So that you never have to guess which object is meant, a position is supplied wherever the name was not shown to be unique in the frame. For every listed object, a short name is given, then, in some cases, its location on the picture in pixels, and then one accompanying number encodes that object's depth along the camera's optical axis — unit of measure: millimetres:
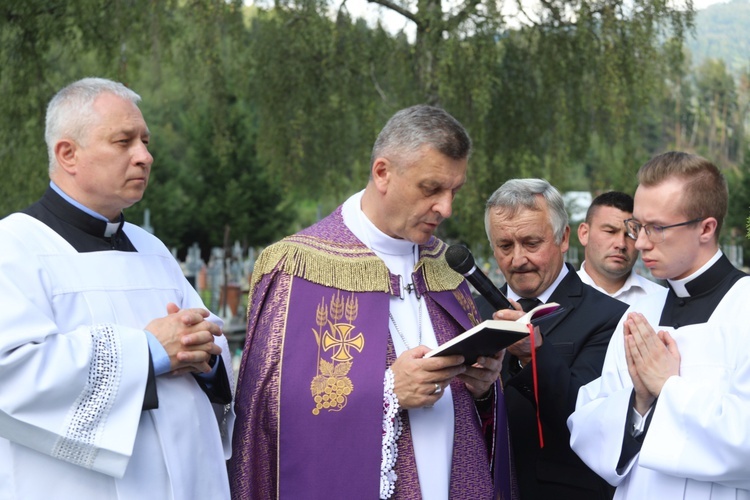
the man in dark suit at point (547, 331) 4020
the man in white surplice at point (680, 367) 3148
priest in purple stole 3506
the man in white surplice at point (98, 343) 2877
